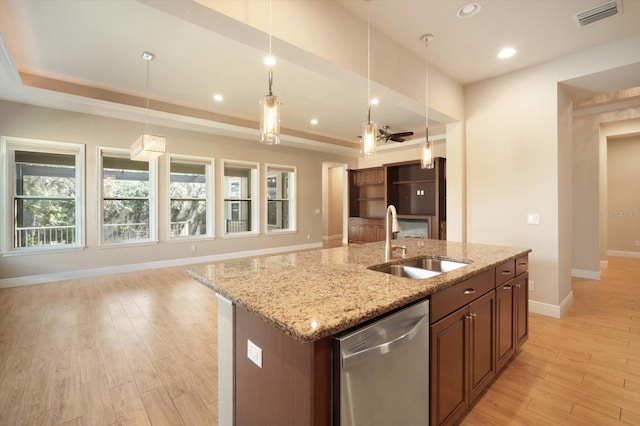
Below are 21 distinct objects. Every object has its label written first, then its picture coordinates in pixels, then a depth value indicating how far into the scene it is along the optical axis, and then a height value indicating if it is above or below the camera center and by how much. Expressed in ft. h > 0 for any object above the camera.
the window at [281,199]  25.12 +1.16
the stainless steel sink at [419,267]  6.88 -1.38
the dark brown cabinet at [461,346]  4.89 -2.55
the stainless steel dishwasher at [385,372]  3.44 -2.13
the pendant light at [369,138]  7.72 +1.97
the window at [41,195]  14.60 +0.97
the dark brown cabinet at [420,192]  20.65 +1.53
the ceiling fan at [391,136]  18.51 +4.90
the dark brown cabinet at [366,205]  25.38 +0.64
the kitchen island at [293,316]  3.35 -1.26
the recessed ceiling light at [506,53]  10.05 +5.62
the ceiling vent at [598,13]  7.80 +5.56
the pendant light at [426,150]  8.93 +1.89
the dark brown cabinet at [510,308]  6.83 -2.46
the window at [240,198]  22.58 +1.13
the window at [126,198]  17.38 +0.89
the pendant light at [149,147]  12.74 +2.93
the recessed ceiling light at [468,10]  7.81 +5.56
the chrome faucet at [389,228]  6.81 -0.39
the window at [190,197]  20.02 +1.07
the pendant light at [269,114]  5.78 +1.96
